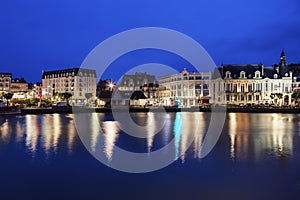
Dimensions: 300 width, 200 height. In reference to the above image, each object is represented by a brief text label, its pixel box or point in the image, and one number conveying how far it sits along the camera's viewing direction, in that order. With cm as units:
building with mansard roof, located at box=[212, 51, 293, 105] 9488
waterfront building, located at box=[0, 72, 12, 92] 16925
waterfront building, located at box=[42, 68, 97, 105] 15338
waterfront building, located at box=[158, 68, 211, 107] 10200
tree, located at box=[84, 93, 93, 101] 12142
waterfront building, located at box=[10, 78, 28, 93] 17605
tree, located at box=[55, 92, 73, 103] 9928
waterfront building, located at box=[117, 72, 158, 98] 12775
